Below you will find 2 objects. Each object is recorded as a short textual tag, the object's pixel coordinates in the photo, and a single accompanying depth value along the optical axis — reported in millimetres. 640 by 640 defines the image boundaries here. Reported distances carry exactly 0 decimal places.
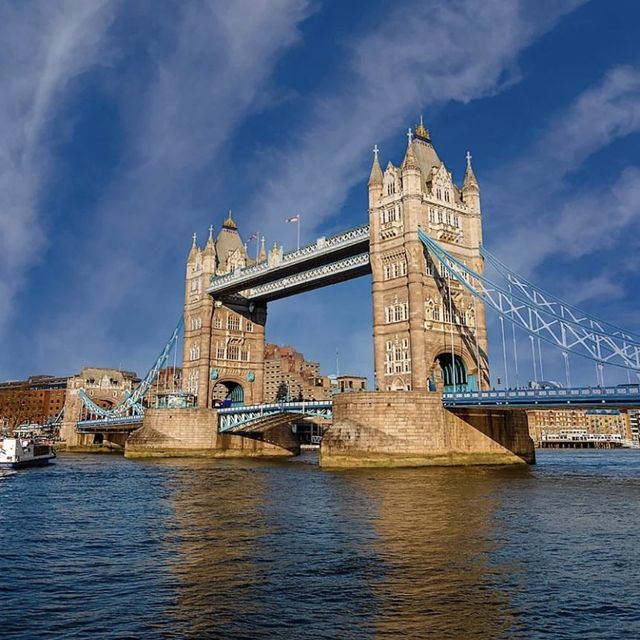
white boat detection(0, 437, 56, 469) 53656
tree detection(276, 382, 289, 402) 85069
